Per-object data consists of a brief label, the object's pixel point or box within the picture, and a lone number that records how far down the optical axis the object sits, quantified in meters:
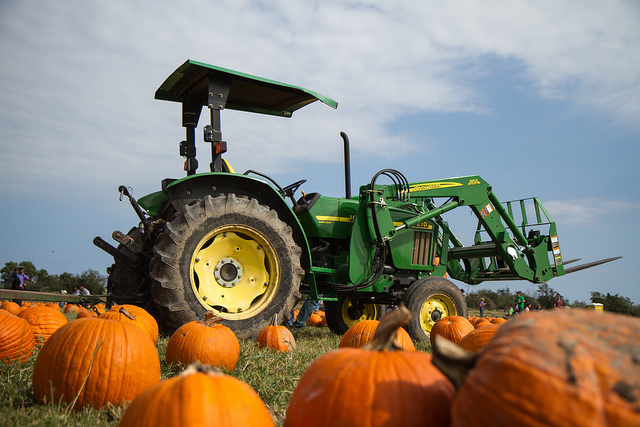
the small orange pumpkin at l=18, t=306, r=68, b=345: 4.71
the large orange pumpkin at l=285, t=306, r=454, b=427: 1.24
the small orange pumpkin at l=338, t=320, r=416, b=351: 3.72
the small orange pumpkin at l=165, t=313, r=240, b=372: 3.64
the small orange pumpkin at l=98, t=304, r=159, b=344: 4.62
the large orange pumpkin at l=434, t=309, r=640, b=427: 0.95
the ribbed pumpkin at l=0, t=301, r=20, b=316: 8.90
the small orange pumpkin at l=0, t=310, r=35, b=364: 3.47
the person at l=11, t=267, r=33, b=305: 14.43
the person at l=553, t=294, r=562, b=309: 17.62
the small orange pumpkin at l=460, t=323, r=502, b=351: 2.51
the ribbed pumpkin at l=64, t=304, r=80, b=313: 14.00
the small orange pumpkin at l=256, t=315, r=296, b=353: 4.56
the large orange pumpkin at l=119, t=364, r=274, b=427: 1.31
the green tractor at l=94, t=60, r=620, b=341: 4.93
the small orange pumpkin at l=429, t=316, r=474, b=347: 4.84
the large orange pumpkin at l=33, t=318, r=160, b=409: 2.33
